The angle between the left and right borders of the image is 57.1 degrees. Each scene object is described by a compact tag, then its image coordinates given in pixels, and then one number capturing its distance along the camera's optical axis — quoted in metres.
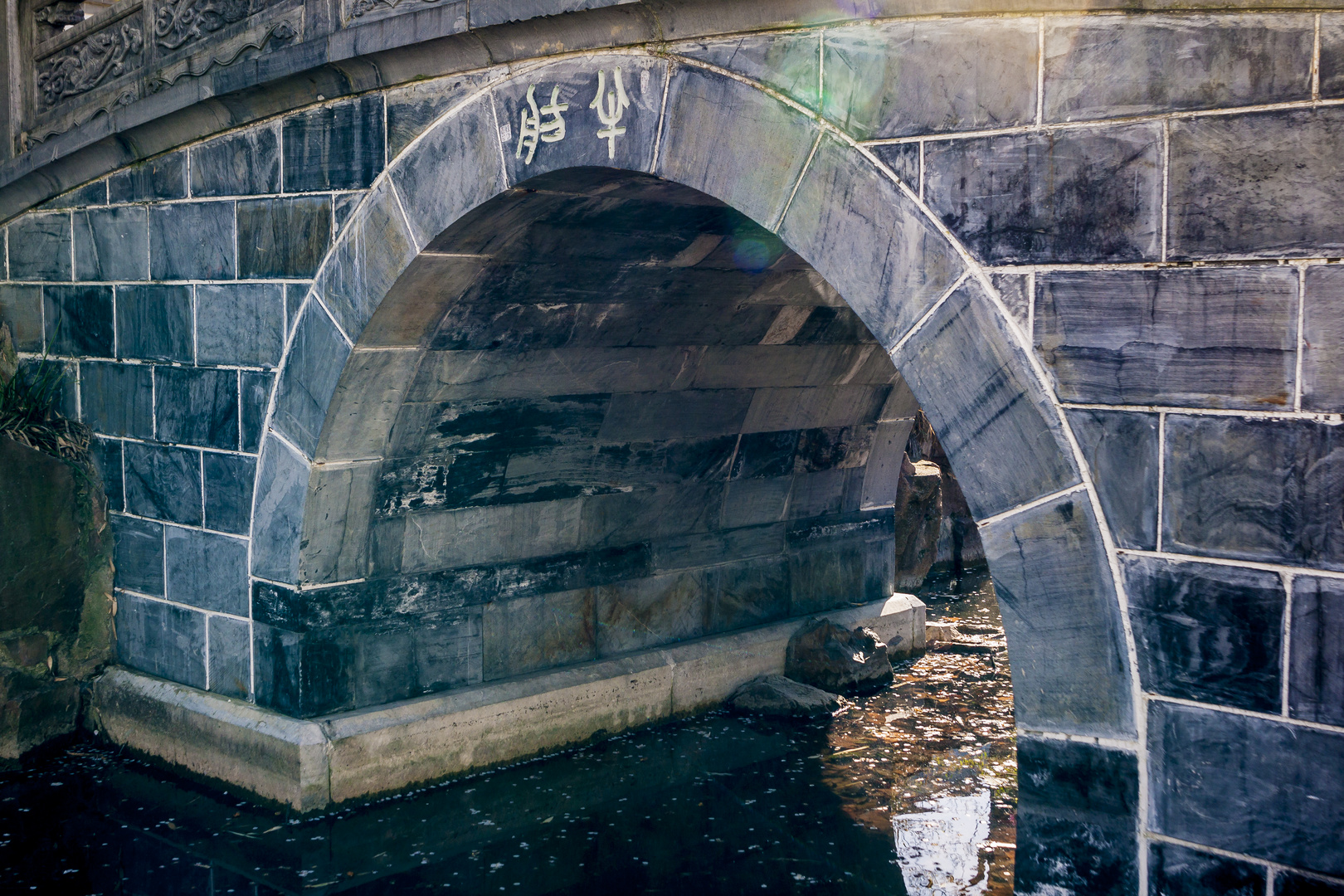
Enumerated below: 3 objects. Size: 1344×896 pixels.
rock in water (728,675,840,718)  6.73
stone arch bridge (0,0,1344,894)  2.92
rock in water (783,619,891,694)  7.05
